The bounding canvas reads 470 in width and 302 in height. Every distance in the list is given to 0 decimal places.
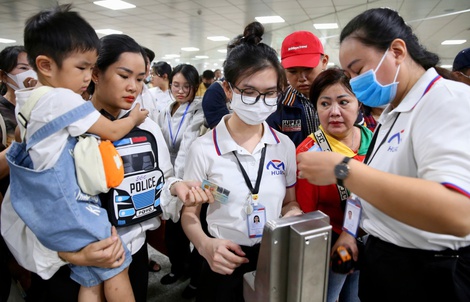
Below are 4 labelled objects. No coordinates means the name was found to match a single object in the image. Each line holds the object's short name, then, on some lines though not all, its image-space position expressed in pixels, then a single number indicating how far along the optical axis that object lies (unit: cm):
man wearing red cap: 180
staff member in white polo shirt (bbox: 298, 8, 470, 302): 67
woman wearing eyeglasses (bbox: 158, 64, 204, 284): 241
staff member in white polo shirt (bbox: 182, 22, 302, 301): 114
